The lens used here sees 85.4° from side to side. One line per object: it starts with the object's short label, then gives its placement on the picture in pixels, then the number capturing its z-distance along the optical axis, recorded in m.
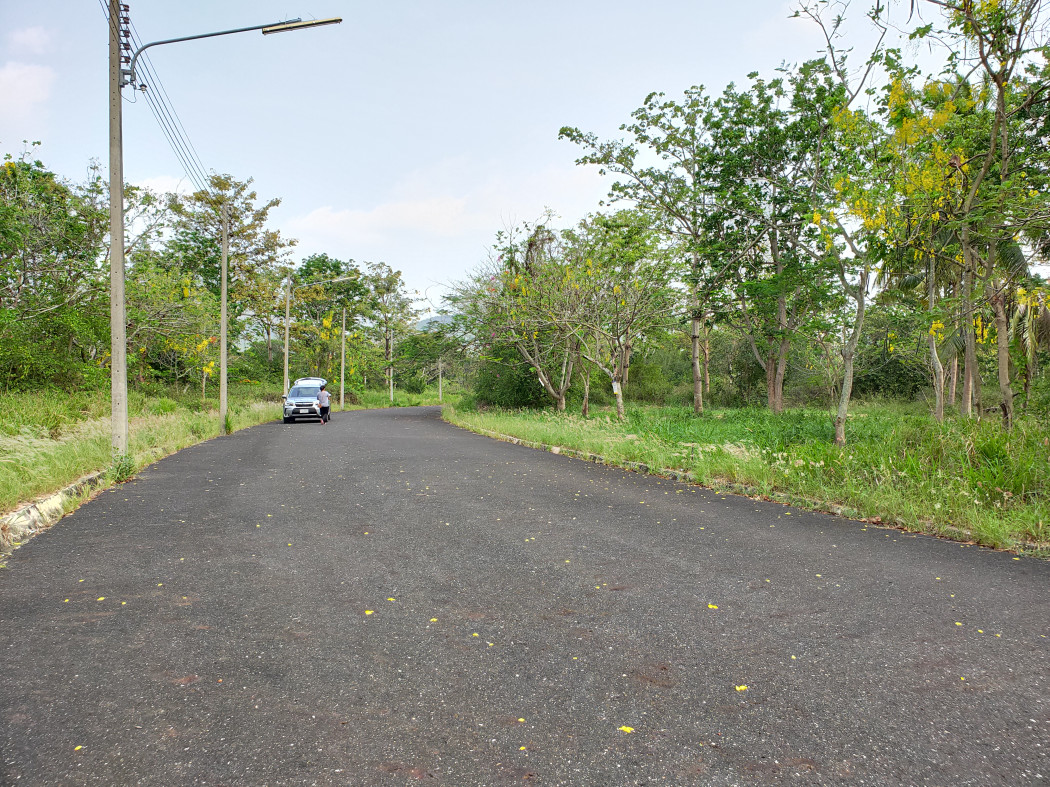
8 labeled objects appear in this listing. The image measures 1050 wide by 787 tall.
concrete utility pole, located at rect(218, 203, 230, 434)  17.59
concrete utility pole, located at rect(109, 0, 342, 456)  8.75
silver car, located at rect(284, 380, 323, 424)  23.77
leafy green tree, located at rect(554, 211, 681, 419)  15.39
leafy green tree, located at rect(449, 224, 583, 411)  18.19
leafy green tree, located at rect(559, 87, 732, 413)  18.80
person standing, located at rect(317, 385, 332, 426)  24.37
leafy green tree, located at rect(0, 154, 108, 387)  14.99
